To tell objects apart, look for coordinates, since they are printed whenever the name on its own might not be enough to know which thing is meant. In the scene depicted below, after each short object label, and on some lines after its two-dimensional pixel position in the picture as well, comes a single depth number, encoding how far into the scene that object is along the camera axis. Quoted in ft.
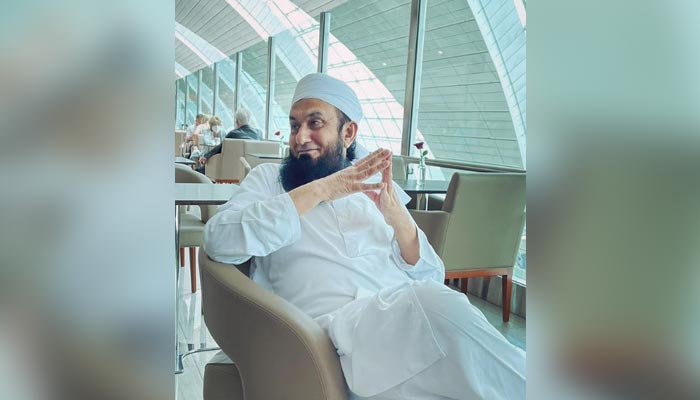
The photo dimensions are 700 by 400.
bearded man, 3.76
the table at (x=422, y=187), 9.66
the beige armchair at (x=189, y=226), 10.16
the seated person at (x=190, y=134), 27.99
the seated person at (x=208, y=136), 27.31
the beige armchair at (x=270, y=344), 3.44
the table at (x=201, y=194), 6.87
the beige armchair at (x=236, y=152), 23.29
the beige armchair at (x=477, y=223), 9.97
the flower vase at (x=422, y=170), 12.32
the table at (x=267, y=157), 17.15
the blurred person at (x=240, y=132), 24.45
